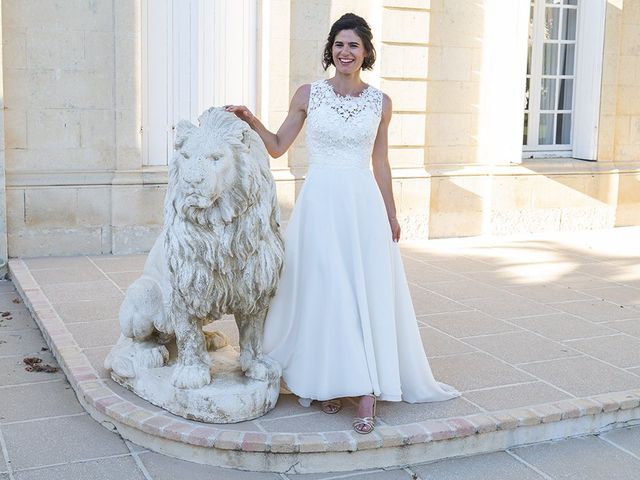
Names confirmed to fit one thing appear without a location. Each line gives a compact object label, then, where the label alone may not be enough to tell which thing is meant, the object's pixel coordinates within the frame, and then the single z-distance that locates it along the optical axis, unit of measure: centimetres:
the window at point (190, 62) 813
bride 410
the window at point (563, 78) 1009
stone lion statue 375
